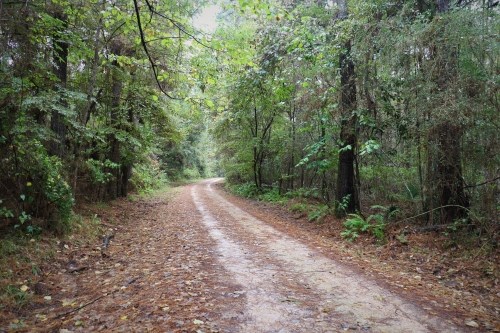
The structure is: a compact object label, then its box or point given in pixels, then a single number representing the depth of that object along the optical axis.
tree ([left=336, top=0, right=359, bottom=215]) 9.50
